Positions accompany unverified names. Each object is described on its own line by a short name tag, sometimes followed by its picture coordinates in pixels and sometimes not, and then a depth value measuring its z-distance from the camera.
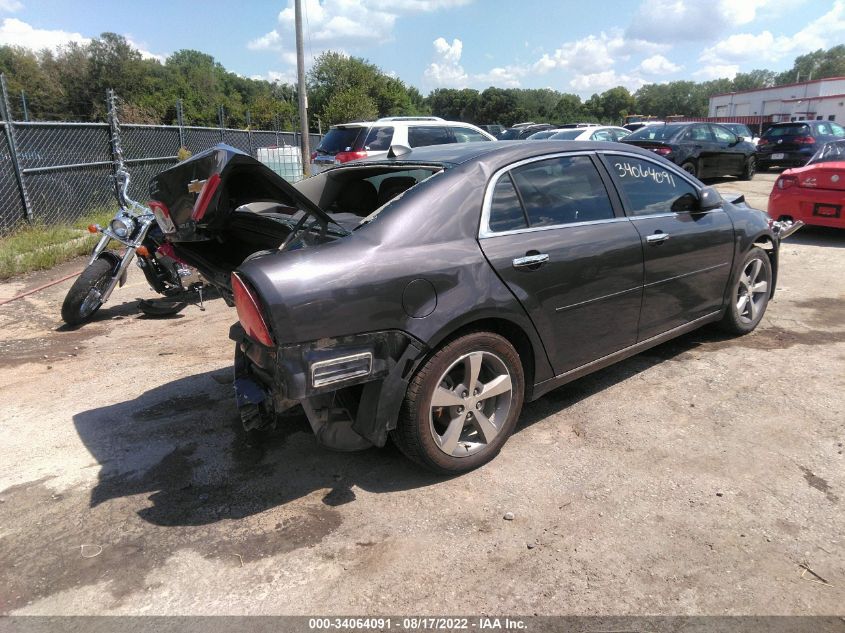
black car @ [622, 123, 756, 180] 14.51
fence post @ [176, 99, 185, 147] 13.24
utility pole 15.95
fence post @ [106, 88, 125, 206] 10.23
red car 8.20
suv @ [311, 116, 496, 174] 10.28
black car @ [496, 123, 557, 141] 24.16
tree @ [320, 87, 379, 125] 40.44
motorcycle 5.82
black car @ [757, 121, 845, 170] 17.17
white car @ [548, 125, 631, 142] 14.51
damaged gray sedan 2.62
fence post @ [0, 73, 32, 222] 8.64
